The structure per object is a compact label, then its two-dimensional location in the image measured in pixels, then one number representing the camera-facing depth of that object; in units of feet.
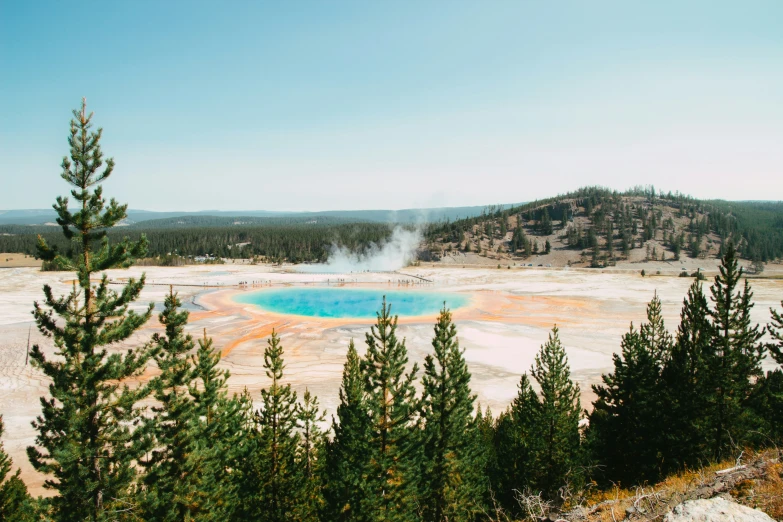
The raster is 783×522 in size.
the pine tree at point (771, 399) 59.54
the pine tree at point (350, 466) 48.75
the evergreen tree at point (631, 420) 60.54
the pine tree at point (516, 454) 59.21
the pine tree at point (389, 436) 49.96
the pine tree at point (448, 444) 54.54
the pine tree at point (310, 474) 54.39
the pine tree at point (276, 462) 52.75
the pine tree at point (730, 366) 58.44
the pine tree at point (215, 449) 44.39
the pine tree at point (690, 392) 57.72
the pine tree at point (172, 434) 42.50
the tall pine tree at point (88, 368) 37.01
